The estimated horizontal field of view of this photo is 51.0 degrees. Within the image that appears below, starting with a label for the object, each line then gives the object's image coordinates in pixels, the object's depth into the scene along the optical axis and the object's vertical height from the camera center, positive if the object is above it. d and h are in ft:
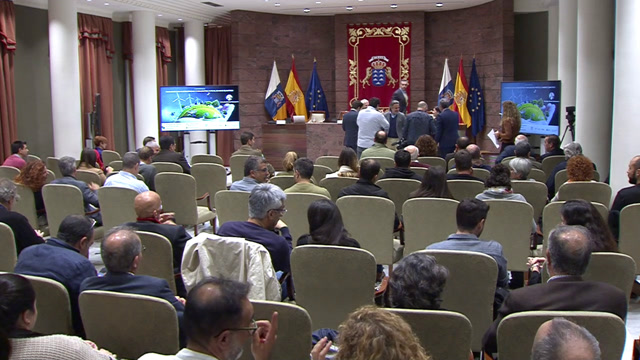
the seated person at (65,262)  11.22 -2.47
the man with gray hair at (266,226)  13.28 -2.27
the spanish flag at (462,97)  47.55 +1.09
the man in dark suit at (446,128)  35.12 -0.82
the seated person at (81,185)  21.57 -2.22
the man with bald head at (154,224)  14.35 -2.33
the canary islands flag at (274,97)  51.37 +1.32
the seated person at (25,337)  7.13 -2.44
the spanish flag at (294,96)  51.78 +1.40
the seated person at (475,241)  12.30 -2.41
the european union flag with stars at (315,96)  52.34 +1.39
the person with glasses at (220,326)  7.07 -2.26
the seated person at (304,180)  19.13 -1.91
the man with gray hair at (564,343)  6.15 -2.15
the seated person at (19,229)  15.28 -2.55
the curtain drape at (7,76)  35.65 +2.21
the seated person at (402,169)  21.70 -1.81
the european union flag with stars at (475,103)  47.11 +0.64
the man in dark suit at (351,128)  37.76 -0.82
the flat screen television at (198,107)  44.34 +0.55
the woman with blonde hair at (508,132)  29.96 -0.91
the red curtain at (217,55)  51.85 +4.61
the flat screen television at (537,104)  36.83 +0.43
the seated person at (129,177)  21.75 -2.02
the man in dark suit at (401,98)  38.81 +0.86
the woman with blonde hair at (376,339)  6.07 -2.06
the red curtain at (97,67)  42.83 +3.19
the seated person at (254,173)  20.93 -1.84
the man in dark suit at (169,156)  28.80 -1.76
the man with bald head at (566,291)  9.43 -2.54
